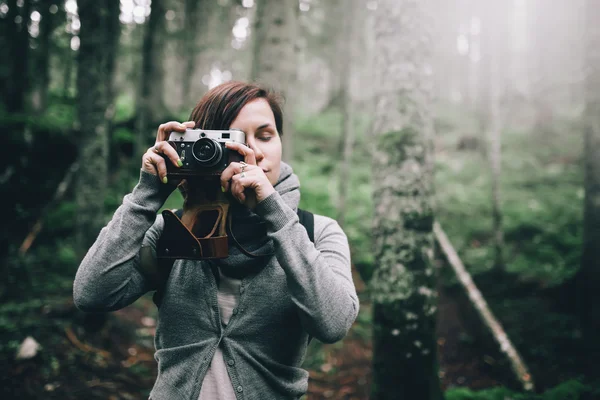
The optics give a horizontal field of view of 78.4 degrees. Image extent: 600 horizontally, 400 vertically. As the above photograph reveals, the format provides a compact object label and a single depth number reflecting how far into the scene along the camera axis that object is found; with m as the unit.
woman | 1.47
